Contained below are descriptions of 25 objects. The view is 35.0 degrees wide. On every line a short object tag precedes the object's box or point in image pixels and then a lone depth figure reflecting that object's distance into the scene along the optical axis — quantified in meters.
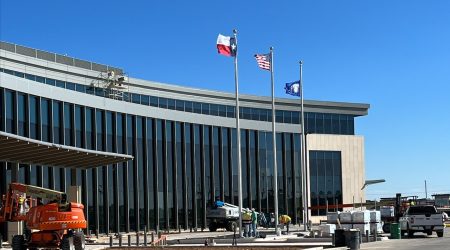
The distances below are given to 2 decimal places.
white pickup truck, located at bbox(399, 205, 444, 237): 40.09
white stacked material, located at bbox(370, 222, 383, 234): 40.93
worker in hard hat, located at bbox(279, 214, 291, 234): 47.62
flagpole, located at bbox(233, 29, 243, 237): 38.91
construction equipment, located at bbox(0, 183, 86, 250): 26.48
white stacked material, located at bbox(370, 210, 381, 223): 41.56
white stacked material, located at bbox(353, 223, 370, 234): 40.06
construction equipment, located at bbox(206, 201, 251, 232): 53.75
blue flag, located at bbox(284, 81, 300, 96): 50.34
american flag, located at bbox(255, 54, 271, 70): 44.53
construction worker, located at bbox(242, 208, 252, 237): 49.46
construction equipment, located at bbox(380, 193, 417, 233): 48.44
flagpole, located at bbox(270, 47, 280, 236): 44.49
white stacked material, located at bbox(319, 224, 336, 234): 40.03
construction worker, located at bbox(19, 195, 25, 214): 28.20
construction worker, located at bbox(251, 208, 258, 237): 40.00
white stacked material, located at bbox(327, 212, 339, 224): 42.95
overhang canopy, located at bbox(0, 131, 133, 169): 30.03
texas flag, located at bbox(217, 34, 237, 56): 39.94
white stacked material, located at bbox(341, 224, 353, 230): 40.09
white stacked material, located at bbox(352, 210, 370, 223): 40.06
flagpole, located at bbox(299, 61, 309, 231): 48.53
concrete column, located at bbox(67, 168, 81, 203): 35.67
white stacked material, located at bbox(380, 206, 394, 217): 52.05
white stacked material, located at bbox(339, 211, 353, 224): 40.28
